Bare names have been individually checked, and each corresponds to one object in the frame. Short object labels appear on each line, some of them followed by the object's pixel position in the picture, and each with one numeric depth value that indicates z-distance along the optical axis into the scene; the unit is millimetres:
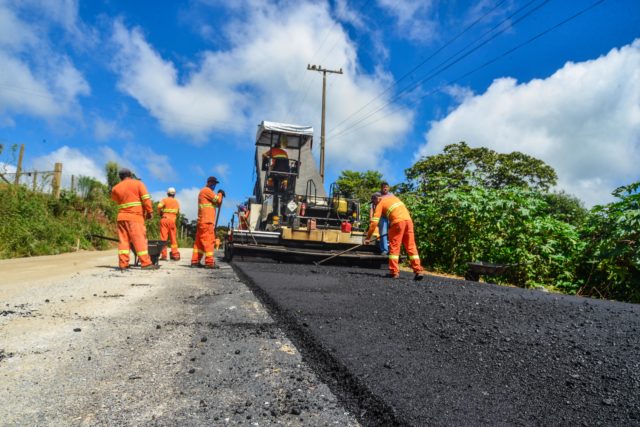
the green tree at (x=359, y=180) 40969
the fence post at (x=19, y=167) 13891
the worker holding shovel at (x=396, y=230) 6988
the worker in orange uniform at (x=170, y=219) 9742
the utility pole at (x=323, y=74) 23503
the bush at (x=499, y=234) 7762
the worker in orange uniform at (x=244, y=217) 10652
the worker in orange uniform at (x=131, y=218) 6781
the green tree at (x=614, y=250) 6359
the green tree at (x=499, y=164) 29125
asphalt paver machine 8898
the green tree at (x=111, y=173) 20641
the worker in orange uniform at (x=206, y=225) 8039
